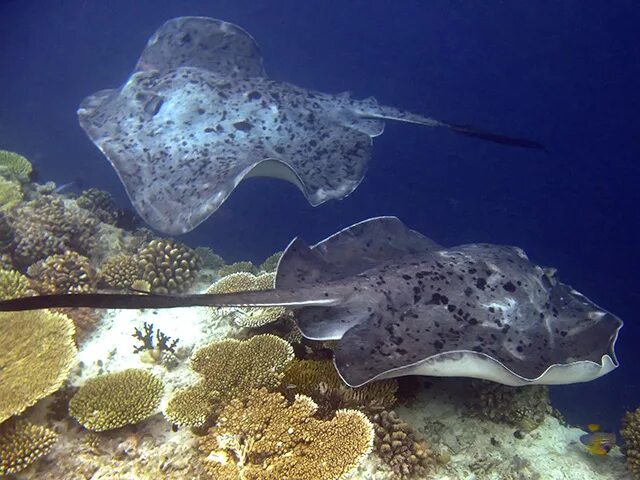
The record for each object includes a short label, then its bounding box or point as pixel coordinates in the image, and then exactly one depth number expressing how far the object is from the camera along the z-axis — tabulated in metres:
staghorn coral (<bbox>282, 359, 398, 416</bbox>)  3.65
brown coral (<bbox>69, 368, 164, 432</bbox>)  3.52
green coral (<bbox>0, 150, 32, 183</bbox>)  9.34
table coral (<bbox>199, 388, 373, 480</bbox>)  2.94
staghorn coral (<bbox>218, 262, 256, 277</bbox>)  7.18
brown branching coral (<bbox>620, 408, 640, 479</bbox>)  4.16
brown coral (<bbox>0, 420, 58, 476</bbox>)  3.16
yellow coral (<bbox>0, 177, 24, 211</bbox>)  8.17
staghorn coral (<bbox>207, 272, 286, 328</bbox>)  4.64
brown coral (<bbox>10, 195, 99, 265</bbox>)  6.82
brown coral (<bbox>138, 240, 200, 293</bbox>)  6.50
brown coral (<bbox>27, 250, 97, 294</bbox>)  5.89
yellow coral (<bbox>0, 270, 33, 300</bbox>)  5.20
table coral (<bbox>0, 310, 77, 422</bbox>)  3.47
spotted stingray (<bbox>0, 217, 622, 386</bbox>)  3.27
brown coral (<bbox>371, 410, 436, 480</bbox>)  3.39
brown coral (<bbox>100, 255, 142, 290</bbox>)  6.42
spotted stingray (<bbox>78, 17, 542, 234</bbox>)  6.32
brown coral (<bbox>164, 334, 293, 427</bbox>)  3.49
